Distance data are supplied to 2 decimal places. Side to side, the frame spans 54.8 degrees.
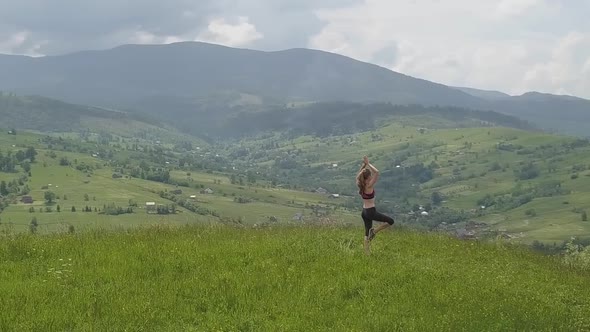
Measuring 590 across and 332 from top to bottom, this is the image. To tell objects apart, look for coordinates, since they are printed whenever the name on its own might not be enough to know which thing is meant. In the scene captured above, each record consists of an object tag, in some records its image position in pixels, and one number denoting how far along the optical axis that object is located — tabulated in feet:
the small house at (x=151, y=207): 553.23
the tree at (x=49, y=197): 594.94
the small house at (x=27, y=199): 580.13
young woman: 50.98
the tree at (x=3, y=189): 620.00
